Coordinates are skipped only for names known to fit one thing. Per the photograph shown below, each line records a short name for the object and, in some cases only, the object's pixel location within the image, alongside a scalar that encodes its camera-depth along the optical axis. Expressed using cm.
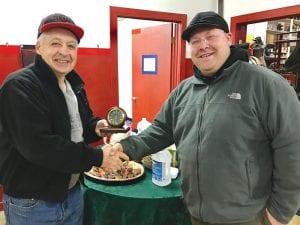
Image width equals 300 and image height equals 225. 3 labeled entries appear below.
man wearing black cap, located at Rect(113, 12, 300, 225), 110
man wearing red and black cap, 107
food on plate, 159
